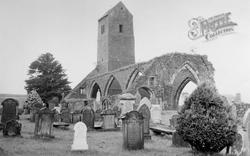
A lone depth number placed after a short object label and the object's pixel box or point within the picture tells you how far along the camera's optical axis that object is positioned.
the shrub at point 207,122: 6.96
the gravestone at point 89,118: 12.73
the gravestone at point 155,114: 16.05
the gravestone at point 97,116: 19.64
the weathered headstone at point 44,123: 9.35
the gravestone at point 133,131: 7.79
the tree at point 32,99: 23.03
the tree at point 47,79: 36.34
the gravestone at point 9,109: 11.00
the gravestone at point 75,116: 16.62
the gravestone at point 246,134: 6.61
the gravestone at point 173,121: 13.20
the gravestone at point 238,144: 7.08
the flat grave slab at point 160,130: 11.14
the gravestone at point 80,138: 7.32
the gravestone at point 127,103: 15.63
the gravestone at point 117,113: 15.04
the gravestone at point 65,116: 16.96
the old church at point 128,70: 25.91
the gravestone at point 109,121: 12.96
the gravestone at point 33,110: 16.34
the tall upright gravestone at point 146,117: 9.86
